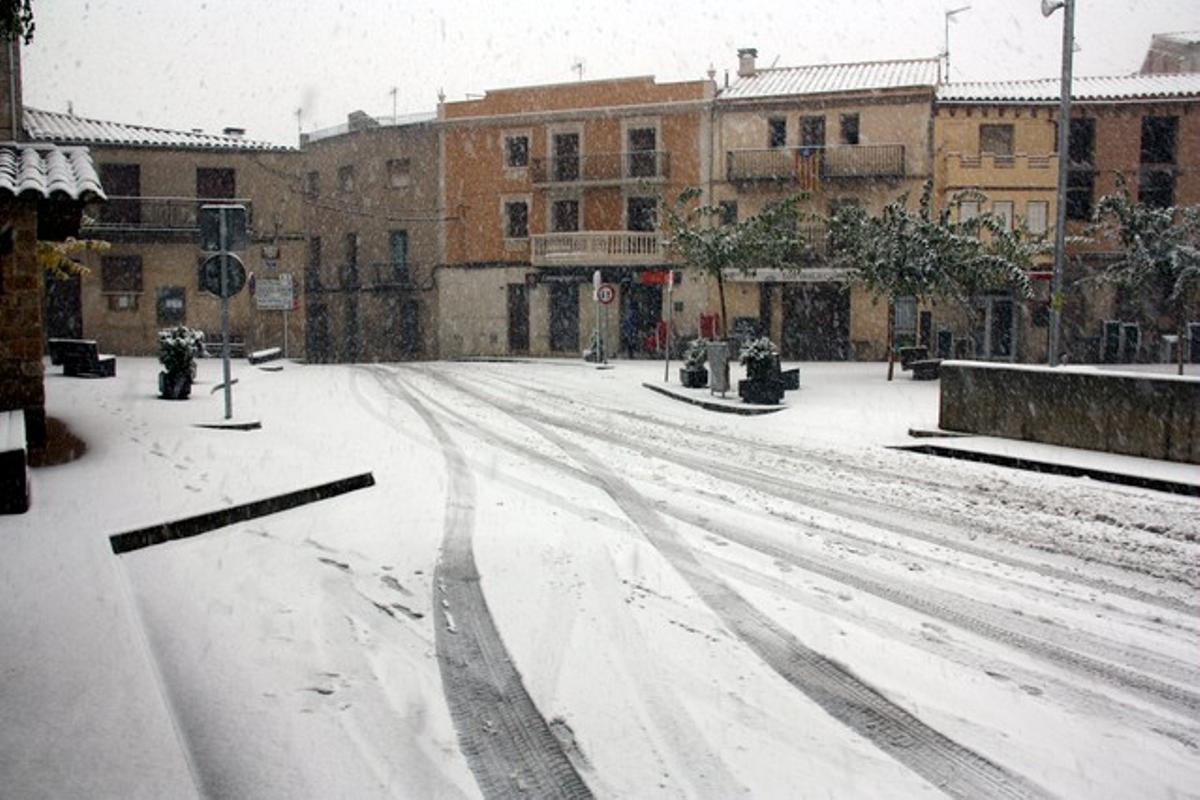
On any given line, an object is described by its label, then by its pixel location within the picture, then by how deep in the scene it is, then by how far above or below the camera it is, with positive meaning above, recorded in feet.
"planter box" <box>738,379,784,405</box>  58.08 -3.81
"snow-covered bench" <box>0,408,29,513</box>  21.81 -3.52
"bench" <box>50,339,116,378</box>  64.03 -2.38
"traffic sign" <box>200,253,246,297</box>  38.40 +2.09
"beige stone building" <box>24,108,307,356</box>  112.78 +11.88
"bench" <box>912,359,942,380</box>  75.56 -3.05
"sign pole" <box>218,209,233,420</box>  38.17 +1.84
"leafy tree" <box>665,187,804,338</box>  76.23 +7.06
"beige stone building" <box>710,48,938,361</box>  106.93 +18.27
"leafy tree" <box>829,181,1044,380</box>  72.13 +5.86
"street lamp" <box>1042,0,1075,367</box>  52.06 +8.36
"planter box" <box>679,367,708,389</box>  67.72 -3.45
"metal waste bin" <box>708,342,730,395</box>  61.00 -2.40
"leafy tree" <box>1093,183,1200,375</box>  75.97 +6.72
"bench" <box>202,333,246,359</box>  109.84 -2.42
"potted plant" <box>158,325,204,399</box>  49.19 -2.00
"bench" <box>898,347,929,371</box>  83.71 -2.16
